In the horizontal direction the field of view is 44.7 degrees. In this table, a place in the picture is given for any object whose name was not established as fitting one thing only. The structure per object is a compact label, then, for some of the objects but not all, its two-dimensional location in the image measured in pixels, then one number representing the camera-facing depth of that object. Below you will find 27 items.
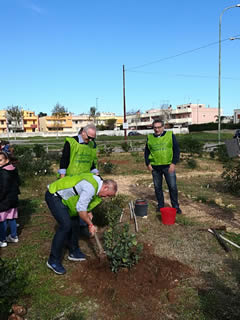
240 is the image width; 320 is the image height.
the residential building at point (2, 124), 80.19
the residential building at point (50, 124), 83.00
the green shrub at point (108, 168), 11.60
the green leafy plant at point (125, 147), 18.58
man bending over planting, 3.10
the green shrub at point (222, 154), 13.83
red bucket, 5.16
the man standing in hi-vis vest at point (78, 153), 4.36
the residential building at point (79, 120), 91.59
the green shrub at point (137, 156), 14.48
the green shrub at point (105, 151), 16.53
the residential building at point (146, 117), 79.19
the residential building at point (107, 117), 96.62
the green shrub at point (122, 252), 3.40
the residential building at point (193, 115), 79.81
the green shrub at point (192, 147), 16.02
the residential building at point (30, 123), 86.19
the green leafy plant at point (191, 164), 12.46
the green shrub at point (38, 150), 15.01
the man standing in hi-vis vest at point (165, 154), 5.63
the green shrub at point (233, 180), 7.74
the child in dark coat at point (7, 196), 4.36
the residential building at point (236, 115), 68.88
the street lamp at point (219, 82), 22.30
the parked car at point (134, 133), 54.44
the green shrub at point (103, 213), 4.45
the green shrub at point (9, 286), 2.67
